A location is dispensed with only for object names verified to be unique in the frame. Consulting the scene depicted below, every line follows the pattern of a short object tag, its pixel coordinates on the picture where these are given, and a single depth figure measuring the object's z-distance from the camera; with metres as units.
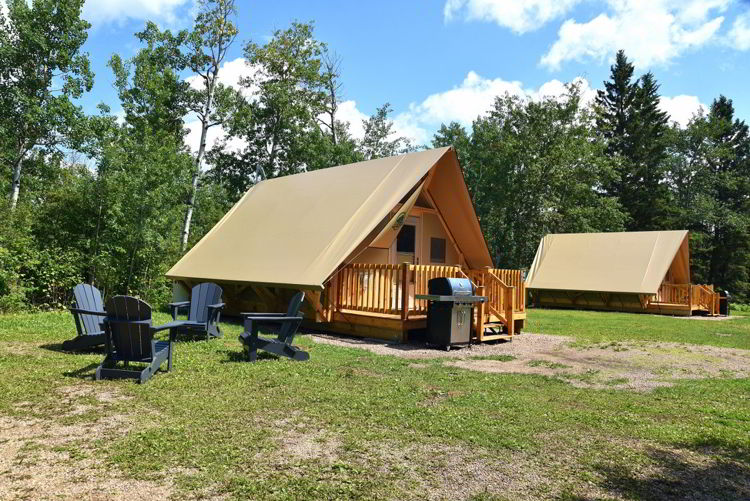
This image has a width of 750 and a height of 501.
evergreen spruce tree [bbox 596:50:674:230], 40.56
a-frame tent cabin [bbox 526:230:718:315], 21.39
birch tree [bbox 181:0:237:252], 20.86
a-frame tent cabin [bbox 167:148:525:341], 10.12
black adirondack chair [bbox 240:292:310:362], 7.17
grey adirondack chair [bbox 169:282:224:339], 8.94
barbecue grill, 9.15
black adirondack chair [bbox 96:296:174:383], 5.75
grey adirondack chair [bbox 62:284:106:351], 7.18
